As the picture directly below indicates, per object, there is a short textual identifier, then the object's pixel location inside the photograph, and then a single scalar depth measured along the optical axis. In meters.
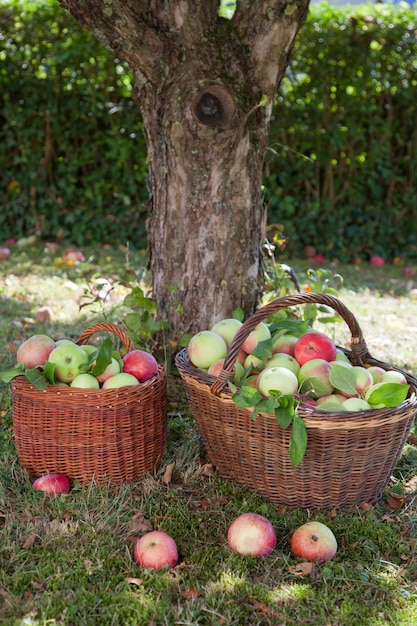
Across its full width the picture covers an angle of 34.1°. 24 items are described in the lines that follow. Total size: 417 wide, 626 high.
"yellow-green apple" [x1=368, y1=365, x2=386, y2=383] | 2.51
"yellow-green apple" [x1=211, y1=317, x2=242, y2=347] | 2.66
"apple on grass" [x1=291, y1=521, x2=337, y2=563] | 2.13
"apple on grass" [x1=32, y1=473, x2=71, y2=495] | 2.42
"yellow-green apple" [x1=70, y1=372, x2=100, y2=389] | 2.43
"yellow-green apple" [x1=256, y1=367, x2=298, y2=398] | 2.29
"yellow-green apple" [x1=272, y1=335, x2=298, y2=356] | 2.62
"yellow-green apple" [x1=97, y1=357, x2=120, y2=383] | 2.52
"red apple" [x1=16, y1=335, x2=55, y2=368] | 2.53
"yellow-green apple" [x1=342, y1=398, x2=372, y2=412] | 2.29
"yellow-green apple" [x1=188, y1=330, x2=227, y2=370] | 2.54
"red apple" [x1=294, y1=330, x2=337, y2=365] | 2.49
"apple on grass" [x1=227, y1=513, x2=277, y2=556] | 2.13
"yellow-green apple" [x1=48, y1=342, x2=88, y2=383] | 2.46
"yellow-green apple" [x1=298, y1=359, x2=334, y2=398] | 2.39
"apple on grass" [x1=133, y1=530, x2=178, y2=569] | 2.05
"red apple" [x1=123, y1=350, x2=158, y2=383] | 2.58
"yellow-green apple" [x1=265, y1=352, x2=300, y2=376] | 2.44
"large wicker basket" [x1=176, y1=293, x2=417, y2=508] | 2.26
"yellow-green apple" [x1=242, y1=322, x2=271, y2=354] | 2.59
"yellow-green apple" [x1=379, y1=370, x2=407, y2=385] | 2.45
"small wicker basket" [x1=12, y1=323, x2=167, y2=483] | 2.40
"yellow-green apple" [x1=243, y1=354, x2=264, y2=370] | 2.51
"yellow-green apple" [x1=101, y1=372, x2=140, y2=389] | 2.46
